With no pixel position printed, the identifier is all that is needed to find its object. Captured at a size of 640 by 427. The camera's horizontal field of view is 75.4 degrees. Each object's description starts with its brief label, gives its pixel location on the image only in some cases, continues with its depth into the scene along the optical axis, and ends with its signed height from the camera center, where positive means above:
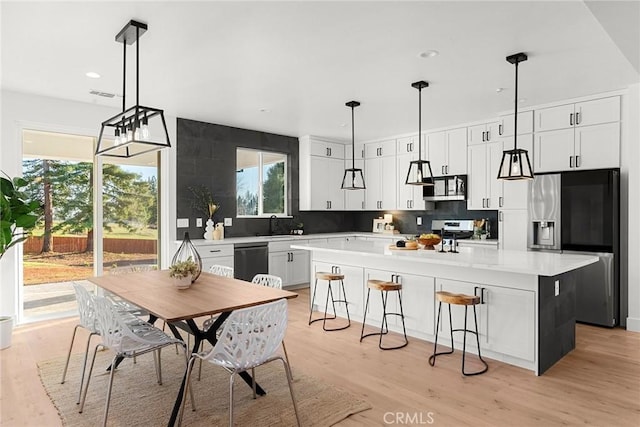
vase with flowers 5.94 +0.12
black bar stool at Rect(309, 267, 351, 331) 4.48 -0.94
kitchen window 6.75 +0.51
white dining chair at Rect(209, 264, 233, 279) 3.96 -0.56
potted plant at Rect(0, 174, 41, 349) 3.73 -0.03
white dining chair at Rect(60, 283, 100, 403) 2.78 -0.67
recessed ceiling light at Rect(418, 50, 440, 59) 3.41 +1.34
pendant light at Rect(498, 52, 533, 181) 3.51 +0.41
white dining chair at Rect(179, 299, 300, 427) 2.24 -0.70
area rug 2.56 -1.27
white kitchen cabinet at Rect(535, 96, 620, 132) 4.55 +1.14
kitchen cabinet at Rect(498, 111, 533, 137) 5.13 +1.15
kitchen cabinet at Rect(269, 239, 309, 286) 6.29 -0.78
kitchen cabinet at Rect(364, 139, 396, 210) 7.12 +0.69
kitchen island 3.25 -0.69
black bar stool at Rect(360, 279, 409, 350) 3.90 -0.86
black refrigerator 4.43 -0.16
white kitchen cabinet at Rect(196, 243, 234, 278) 5.53 -0.56
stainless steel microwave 6.04 +0.37
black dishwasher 5.84 -0.67
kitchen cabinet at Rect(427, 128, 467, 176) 6.09 +0.94
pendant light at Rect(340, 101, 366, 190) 4.95 +1.31
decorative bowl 4.37 -0.30
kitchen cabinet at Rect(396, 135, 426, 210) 6.72 +0.64
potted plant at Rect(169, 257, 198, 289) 3.07 -0.45
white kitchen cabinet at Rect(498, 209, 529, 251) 5.14 -0.20
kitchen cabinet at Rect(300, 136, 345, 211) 7.17 +0.69
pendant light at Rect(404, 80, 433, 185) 4.24 +0.46
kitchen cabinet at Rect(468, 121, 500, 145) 5.67 +1.13
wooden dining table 2.43 -0.56
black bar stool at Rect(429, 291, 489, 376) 3.26 -0.71
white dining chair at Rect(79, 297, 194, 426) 2.50 -0.78
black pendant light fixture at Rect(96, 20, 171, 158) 2.89 +0.67
